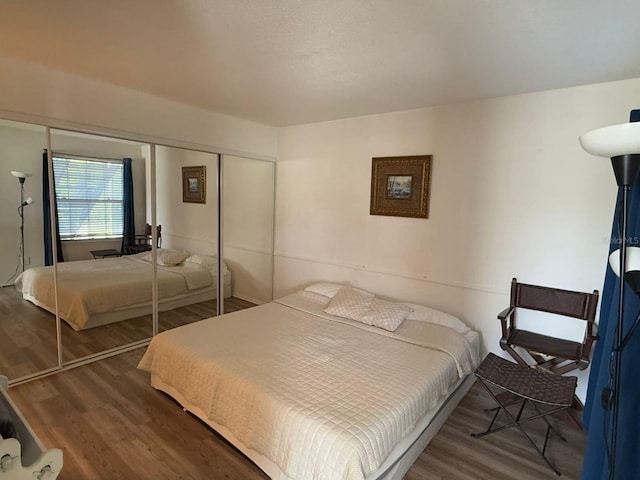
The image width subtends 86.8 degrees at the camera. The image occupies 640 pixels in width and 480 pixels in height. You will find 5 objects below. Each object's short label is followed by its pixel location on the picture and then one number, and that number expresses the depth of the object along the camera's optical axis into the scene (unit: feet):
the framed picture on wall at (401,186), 10.68
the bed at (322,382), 5.45
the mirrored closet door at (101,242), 9.33
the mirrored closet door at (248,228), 13.29
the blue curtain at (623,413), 3.82
